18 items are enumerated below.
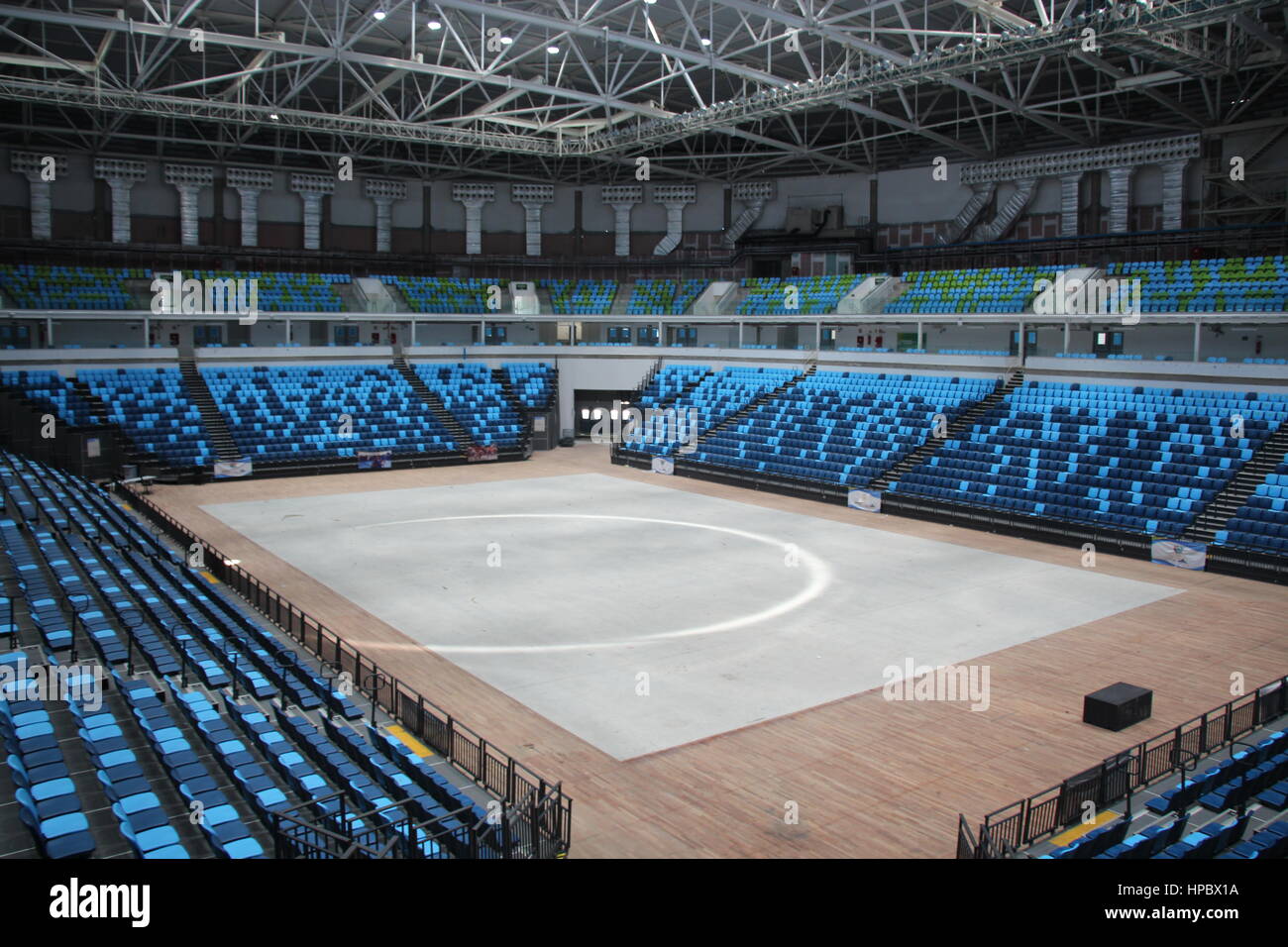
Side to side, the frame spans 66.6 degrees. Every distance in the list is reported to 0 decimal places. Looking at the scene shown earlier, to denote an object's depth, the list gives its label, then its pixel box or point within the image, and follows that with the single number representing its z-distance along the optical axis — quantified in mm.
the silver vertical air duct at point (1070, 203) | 41594
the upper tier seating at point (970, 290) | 37594
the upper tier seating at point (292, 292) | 44781
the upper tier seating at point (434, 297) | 48500
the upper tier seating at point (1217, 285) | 30481
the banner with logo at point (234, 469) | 35656
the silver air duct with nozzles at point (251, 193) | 48000
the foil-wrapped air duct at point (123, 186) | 45500
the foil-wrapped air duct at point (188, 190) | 46662
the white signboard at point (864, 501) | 31094
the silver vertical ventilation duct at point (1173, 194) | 38312
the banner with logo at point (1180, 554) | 23734
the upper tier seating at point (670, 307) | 49425
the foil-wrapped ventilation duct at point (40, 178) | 43188
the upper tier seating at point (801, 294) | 43906
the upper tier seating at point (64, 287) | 39469
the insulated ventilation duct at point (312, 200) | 49438
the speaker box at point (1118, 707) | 13656
